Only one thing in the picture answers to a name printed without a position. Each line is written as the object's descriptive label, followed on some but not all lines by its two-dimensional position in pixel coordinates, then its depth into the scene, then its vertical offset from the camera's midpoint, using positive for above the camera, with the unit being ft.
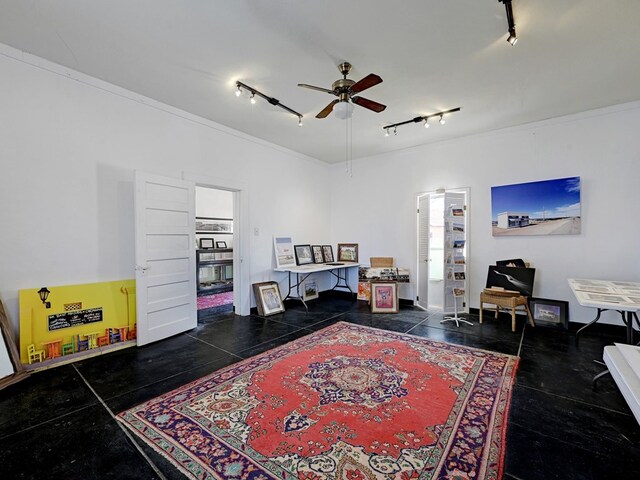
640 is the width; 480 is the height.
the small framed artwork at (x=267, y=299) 16.51 -3.48
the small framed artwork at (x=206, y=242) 23.40 -0.24
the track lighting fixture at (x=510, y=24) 7.21 +5.73
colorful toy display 9.53 -2.91
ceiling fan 9.60 +4.93
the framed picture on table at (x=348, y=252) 21.65 -1.02
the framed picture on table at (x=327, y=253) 21.65 -1.08
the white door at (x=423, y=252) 17.62 -0.86
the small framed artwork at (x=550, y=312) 13.64 -3.62
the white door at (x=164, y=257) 11.66 -0.72
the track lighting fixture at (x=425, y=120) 13.55 +5.91
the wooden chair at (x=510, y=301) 13.56 -3.08
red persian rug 5.60 -4.34
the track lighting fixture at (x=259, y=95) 11.28 +5.93
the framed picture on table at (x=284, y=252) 18.45 -0.83
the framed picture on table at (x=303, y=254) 19.68 -1.07
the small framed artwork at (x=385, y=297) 17.16 -3.49
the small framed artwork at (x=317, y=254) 20.94 -1.11
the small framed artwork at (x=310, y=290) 20.15 -3.63
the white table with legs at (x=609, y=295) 8.13 -1.89
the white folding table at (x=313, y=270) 17.98 -2.52
